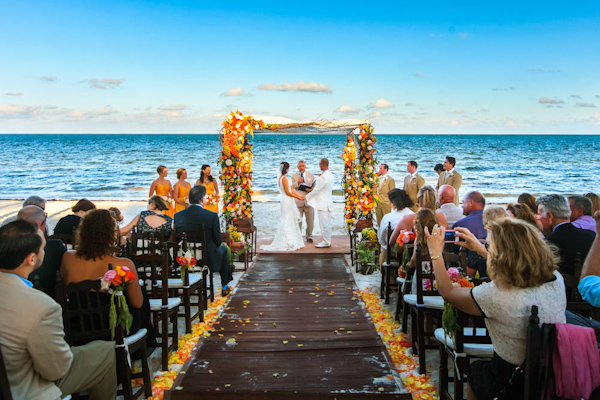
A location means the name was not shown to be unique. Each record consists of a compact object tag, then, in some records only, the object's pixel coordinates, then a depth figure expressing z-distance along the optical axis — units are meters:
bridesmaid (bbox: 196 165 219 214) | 10.16
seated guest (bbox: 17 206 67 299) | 3.75
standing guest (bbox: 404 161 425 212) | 10.61
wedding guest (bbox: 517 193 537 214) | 5.54
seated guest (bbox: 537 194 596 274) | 3.98
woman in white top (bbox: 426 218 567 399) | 2.48
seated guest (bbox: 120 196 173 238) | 6.07
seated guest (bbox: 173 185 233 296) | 6.27
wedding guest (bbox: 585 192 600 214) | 5.56
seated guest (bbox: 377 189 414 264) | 6.48
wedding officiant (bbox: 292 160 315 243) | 11.23
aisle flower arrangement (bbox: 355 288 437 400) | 3.79
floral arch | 10.09
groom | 10.41
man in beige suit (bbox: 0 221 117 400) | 2.36
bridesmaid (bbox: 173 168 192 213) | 10.06
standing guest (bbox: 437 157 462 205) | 10.59
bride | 10.14
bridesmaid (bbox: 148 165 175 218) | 10.01
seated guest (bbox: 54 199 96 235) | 5.51
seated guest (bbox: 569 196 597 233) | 4.66
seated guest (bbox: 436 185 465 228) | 6.44
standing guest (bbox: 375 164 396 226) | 11.16
